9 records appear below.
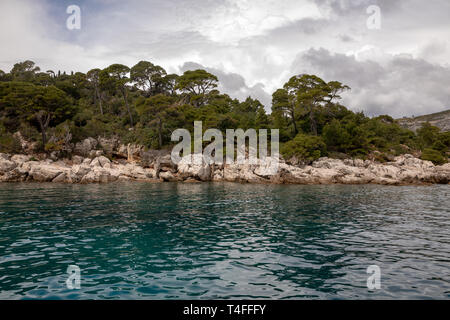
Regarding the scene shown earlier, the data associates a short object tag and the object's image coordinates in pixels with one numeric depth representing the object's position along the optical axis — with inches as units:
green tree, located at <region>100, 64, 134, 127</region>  2726.4
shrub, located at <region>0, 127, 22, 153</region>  1914.7
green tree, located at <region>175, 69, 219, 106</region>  2418.8
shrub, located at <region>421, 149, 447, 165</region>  2107.5
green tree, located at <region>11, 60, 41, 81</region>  2842.0
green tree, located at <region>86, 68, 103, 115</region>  2876.5
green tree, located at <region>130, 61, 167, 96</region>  2805.1
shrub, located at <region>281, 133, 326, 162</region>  1909.4
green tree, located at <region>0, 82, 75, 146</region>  2073.1
